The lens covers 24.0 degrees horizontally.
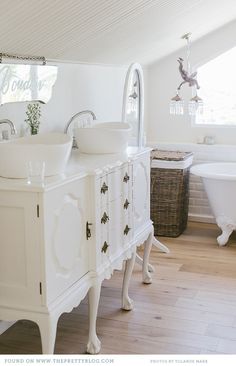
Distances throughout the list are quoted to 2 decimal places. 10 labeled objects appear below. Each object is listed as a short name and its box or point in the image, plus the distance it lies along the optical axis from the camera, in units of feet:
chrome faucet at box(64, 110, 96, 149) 12.25
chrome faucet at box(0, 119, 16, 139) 9.66
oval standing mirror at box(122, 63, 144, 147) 13.52
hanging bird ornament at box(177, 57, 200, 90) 16.27
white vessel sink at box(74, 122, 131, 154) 10.59
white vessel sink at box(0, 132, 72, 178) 7.91
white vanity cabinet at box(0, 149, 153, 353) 7.74
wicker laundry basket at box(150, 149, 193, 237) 15.85
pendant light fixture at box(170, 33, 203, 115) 15.97
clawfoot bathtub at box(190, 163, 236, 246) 14.96
